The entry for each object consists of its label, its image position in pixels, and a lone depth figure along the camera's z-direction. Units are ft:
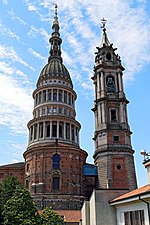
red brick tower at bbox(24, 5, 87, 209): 149.48
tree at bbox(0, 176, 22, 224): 130.52
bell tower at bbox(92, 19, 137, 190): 149.69
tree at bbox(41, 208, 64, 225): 94.44
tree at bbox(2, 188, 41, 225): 94.14
